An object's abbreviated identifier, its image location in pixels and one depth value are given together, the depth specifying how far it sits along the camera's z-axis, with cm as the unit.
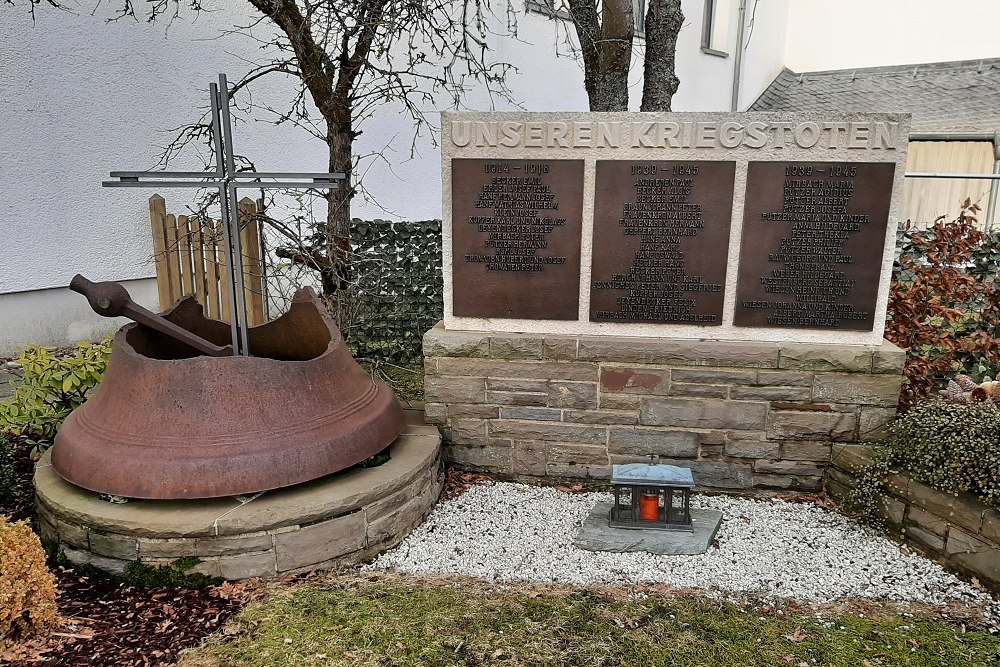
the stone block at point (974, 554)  313
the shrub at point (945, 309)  488
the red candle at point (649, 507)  364
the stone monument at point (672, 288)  388
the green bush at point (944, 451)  324
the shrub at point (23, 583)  249
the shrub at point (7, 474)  375
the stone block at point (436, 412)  437
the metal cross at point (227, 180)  317
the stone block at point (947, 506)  321
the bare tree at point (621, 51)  575
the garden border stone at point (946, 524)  315
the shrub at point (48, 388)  408
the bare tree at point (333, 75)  502
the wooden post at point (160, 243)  685
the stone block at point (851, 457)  382
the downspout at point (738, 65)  1470
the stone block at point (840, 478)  390
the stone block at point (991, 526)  312
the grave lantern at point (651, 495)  355
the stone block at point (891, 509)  358
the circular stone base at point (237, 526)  303
